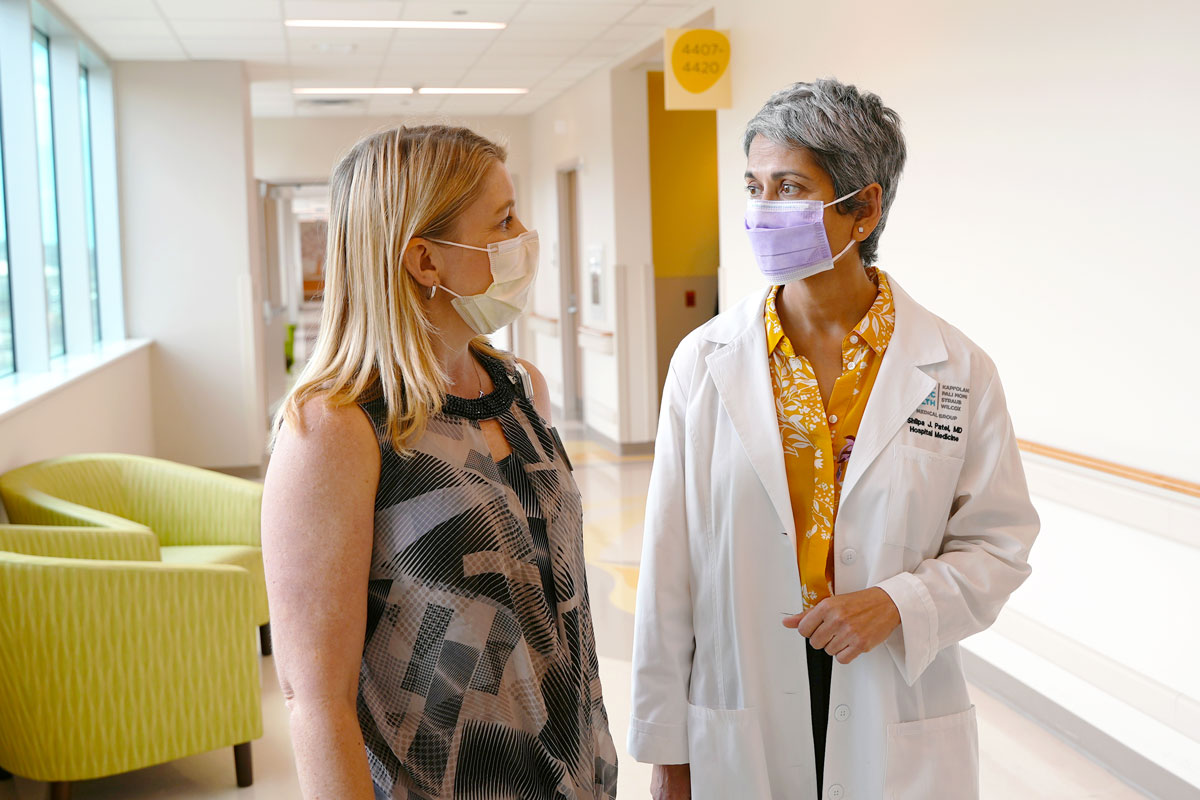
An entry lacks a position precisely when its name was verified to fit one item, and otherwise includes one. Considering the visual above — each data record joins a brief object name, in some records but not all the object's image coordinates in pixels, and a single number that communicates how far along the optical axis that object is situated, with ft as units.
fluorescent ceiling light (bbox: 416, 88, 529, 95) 33.76
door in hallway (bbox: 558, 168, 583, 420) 36.47
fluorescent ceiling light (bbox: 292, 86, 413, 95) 32.55
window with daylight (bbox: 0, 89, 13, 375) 18.33
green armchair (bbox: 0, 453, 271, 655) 14.64
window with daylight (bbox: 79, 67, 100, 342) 26.27
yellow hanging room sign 20.26
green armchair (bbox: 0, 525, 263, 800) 10.08
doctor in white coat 5.19
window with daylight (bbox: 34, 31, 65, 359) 22.25
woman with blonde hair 4.07
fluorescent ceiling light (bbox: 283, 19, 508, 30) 23.24
